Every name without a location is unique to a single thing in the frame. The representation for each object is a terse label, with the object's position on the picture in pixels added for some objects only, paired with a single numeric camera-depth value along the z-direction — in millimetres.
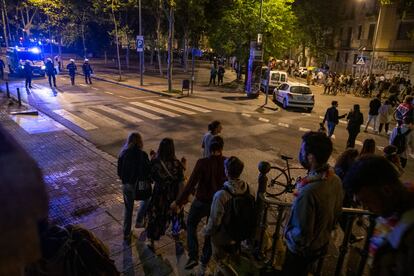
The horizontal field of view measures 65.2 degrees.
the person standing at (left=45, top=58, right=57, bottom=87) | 20567
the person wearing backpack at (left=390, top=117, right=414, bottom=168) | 8211
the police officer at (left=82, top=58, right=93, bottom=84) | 23781
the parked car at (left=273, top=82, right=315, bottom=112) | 18047
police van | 26391
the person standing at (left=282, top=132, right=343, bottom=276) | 2832
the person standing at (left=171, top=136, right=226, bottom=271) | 4199
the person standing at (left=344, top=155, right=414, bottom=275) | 1627
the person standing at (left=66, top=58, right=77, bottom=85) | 22330
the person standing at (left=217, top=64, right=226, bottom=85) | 28422
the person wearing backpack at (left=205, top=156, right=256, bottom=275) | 3484
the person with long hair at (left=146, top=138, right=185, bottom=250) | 4621
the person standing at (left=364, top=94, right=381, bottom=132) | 13406
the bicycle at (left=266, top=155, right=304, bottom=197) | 7328
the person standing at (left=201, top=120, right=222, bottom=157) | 6016
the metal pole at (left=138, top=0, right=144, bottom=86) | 23867
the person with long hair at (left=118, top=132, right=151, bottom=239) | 4746
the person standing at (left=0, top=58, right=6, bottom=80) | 24672
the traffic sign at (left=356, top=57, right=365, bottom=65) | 24536
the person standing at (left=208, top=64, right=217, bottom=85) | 28297
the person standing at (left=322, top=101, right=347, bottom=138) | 11055
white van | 25172
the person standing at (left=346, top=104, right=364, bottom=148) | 10391
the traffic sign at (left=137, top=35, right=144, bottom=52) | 22788
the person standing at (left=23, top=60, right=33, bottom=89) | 19766
